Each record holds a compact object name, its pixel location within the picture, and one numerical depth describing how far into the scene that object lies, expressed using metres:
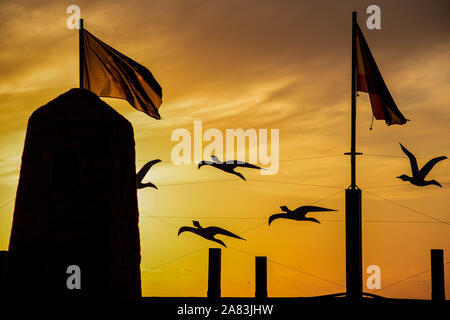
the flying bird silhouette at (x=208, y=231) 27.59
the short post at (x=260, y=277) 23.42
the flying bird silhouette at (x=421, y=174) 26.78
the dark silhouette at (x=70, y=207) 17.09
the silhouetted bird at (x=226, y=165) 28.05
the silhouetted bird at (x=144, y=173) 27.24
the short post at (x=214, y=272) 23.41
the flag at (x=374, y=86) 25.11
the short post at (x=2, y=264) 22.91
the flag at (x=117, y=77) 19.98
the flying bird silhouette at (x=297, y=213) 28.17
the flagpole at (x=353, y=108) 24.11
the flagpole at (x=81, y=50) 19.31
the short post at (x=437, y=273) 24.66
